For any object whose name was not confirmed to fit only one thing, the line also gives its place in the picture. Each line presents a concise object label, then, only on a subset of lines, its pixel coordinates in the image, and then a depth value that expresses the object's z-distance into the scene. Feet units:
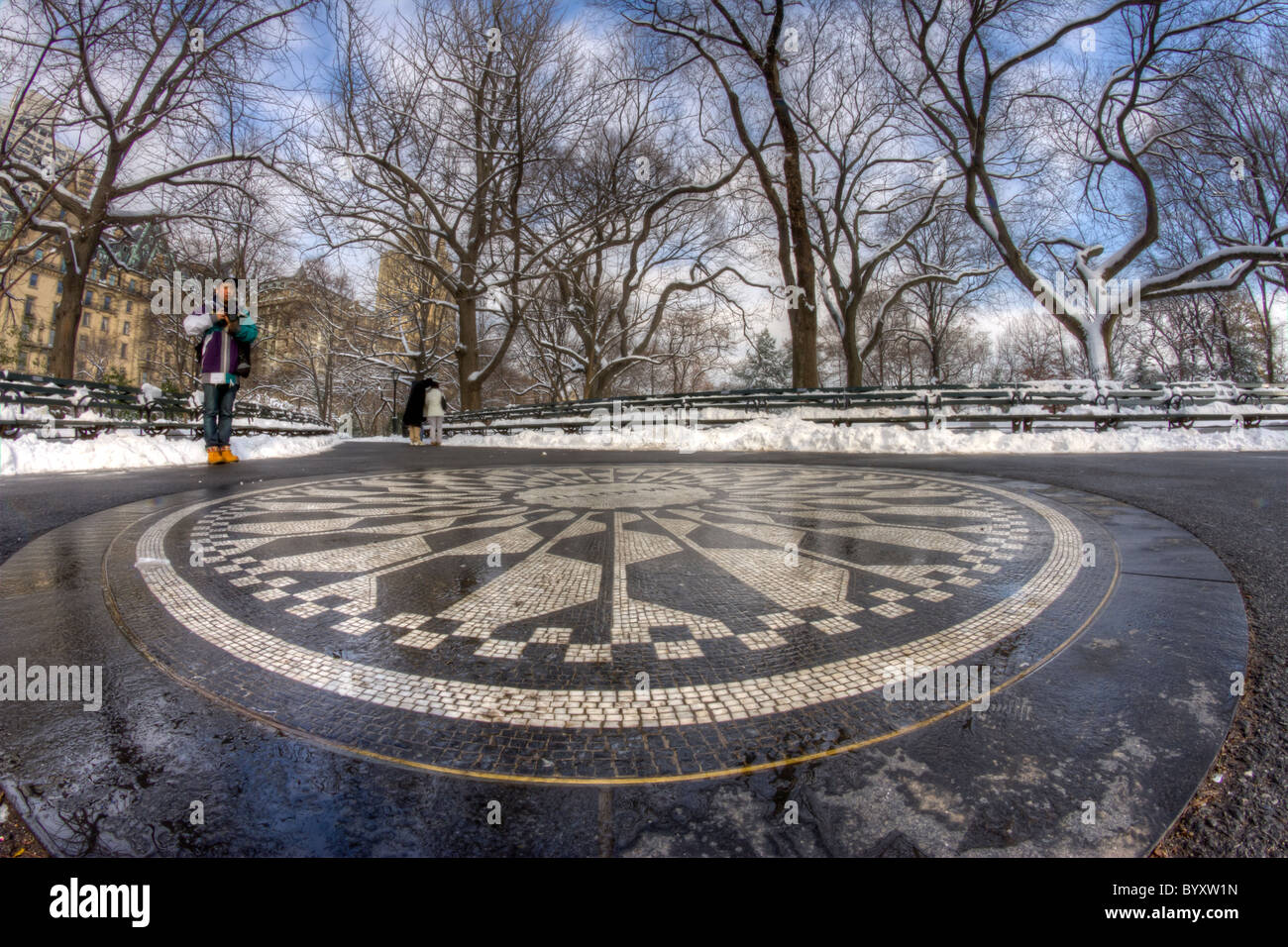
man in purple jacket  28.76
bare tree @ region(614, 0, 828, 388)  55.06
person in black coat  68.33
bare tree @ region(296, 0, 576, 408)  54.13
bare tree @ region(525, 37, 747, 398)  65.51
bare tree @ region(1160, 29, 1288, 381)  59.31
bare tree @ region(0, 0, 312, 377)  28.45
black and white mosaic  4.91
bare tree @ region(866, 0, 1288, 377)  54.19
